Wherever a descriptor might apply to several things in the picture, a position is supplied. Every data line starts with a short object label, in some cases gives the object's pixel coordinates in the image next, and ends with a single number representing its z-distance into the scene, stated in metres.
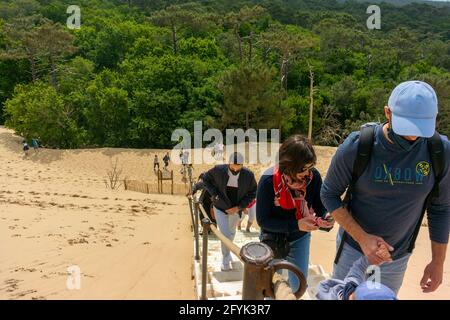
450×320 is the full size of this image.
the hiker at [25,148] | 21.11
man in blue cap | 1.94
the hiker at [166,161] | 19.31
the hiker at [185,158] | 18.39
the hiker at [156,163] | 19.08
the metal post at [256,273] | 1.78
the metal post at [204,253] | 3.12
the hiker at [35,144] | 21.73
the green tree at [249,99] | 22.98
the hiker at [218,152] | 17.92
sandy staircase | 3.88
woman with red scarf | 2.68
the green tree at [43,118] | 23.16
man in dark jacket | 4.14
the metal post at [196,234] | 5.11
